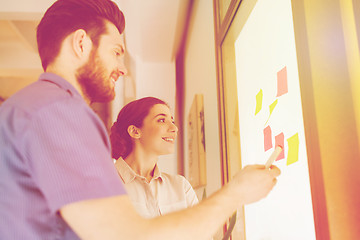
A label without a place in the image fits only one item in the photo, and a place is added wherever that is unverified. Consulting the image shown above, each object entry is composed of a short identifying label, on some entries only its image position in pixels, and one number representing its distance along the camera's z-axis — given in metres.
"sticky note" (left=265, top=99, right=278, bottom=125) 0.75
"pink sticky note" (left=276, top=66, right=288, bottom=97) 0.69
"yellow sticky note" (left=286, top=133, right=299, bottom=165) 0.62
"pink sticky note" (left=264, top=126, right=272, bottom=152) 0.79
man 0.47
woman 1.49
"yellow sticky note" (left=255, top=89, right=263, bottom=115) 0.86
